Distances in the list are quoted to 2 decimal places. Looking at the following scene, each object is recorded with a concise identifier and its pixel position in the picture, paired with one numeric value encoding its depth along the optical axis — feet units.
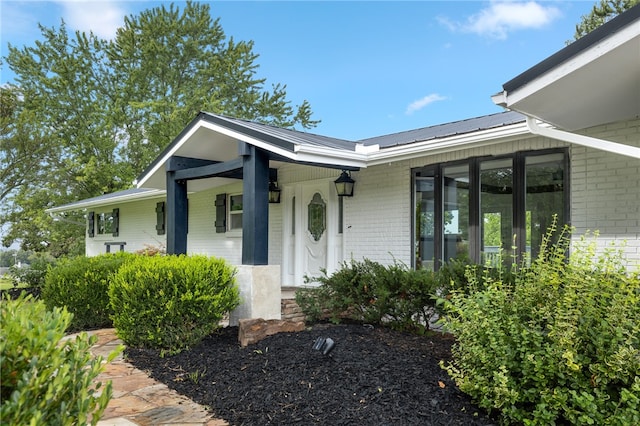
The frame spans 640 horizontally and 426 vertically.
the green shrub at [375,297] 16.87
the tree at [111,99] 68.80
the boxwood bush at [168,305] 16.66
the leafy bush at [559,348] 8.91
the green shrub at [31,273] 39.50
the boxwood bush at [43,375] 4.87
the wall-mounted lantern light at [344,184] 25.26
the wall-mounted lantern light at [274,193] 29.48
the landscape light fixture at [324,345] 13.52
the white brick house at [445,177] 13.39
